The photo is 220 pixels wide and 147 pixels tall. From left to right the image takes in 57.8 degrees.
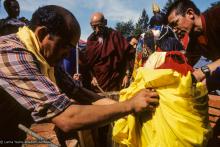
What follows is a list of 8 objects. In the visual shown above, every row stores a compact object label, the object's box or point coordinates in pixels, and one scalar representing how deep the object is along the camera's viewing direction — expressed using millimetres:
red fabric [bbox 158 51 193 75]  1184
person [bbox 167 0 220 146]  1566
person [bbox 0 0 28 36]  2979
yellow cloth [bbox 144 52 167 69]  1222
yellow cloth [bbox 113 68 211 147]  1096
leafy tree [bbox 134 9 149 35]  41754
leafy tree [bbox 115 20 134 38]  35031
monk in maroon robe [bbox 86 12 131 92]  3539
